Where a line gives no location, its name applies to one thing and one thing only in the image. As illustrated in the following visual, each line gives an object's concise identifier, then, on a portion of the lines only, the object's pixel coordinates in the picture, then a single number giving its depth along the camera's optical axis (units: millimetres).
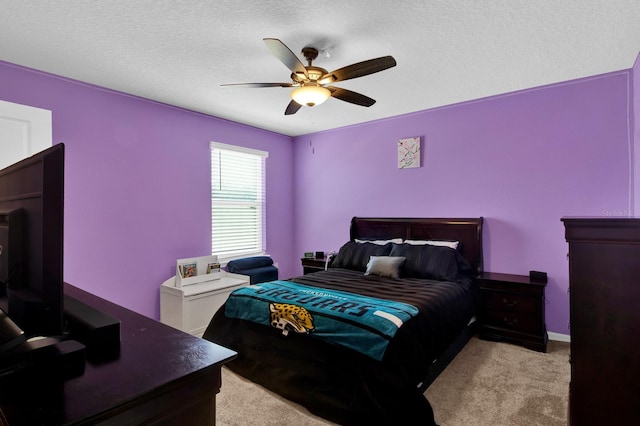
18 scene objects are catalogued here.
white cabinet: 3338
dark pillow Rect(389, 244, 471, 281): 3285
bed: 1939
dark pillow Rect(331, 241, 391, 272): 3801
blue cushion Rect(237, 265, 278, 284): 4124
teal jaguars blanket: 2045
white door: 2146
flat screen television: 744
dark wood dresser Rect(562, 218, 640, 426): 1145
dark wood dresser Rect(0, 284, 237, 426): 665
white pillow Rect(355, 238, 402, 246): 3968
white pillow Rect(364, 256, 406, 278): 3379
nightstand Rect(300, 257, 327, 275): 4465
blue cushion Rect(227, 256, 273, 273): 4199
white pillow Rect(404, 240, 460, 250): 3605
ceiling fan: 2080
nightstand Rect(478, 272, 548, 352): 3027
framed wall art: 4094
